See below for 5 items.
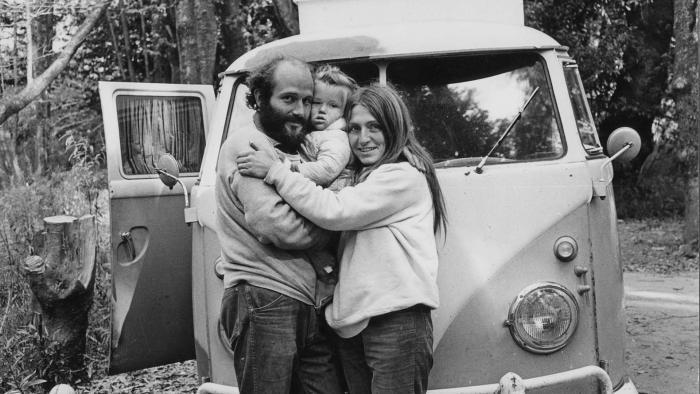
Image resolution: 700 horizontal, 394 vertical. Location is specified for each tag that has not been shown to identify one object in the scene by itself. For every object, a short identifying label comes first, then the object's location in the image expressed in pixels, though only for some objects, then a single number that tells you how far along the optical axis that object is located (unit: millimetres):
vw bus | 2971
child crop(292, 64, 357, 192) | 2506
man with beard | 2369
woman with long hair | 2359
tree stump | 4805
